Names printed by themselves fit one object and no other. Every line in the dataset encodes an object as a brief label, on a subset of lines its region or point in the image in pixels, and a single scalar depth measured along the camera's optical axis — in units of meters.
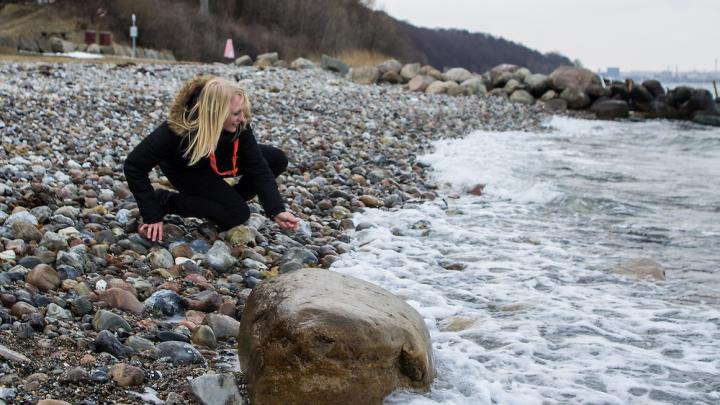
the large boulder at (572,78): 25.17
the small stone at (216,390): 2.96
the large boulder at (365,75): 24.31
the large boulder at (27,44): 22.84
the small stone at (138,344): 3.28
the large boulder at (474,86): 23.82
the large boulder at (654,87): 27.59
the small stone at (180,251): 4.73
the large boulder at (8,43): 22.03
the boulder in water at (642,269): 5.29
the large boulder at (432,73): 25.31
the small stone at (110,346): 3.18
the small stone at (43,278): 3.81
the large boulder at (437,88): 22.53
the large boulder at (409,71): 25.11
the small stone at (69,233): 4.61
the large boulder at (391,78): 24.88
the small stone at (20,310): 3.38
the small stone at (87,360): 3.02
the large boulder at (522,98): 24.13
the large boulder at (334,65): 26.75
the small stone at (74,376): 2.83
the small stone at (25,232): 4.48
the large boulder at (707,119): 24.06
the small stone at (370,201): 7.09
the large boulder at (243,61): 26.28
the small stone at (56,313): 3.46
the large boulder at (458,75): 25.42
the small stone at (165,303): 3.83
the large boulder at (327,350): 2.97
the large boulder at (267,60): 27.11
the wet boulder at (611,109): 23.61
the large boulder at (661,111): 25.34
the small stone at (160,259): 4.50
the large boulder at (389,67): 25.30
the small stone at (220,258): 4.67
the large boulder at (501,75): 26.19
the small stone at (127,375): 2.94
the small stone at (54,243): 4.38
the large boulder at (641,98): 26.05
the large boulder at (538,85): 25.20
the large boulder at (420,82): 22.81
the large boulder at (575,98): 24.41
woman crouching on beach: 4.65
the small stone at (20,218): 4.59
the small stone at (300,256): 5.02
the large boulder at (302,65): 25.23
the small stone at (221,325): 3.69
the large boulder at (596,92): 25.06
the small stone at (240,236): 5.18
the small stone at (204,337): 3.55
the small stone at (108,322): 3.44
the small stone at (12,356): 2.88
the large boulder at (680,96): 26.31
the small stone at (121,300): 3.74
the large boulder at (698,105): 25.42
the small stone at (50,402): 2.59
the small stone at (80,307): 3.58
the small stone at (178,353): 3.27
